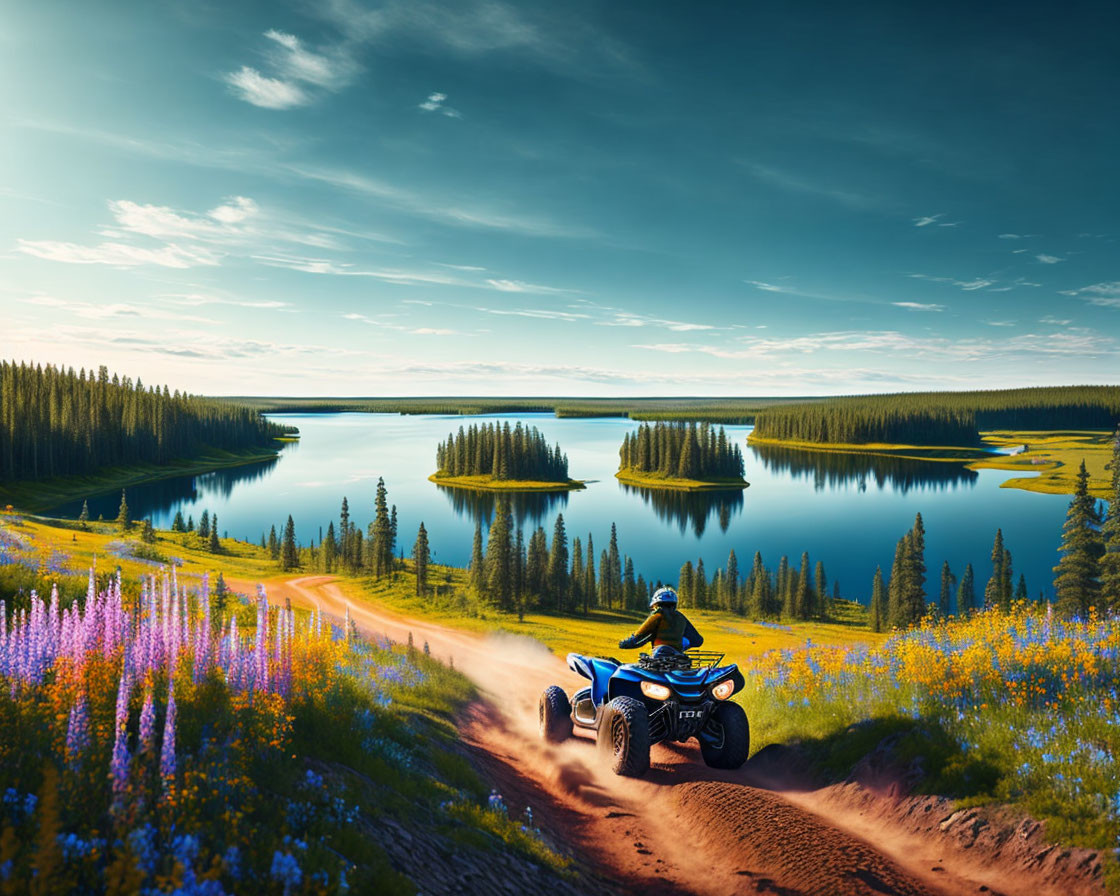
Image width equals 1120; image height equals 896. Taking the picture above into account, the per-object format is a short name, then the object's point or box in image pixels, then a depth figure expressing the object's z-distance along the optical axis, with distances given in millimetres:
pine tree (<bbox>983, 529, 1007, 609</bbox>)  68875
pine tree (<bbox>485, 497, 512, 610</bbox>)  69612
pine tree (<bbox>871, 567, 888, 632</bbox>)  74312
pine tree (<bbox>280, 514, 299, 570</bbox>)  72062
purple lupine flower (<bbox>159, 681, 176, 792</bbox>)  5203
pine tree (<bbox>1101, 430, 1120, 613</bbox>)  35281
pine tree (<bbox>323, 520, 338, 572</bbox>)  81312
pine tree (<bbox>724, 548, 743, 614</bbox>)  85625
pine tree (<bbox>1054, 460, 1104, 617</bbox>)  39500
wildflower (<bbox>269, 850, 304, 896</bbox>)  4840
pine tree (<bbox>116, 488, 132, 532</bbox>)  70500
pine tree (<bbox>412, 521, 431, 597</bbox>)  63875
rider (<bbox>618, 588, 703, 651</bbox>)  12109
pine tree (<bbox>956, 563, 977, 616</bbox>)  78125
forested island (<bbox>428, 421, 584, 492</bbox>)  189500
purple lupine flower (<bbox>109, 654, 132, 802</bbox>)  4867
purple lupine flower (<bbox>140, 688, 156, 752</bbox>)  5410
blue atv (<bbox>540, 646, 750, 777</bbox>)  11133
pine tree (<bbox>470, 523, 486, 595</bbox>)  69688
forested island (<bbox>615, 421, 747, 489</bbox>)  191250
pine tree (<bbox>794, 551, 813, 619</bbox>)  81750
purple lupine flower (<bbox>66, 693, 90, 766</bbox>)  5375
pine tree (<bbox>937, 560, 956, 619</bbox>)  80562
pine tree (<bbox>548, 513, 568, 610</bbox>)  78312
